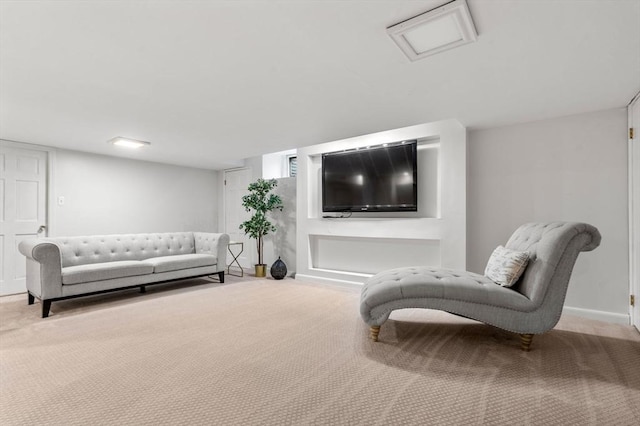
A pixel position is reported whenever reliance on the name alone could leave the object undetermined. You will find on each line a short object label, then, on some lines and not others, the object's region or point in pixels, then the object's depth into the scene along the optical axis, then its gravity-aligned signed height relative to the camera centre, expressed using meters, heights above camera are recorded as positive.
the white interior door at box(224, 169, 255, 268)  6.23 +0.13
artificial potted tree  5.30 +0.10
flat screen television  3.93 +0.48
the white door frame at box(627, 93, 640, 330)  2.72 +0.03
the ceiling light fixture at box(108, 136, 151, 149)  4.18 +1.04
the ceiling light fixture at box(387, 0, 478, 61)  1.61 +1.06
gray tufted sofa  3.21 -0.60
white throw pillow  2.33 -0.42
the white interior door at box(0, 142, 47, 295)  4.21 +0.16
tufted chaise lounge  2.18 -0.59
